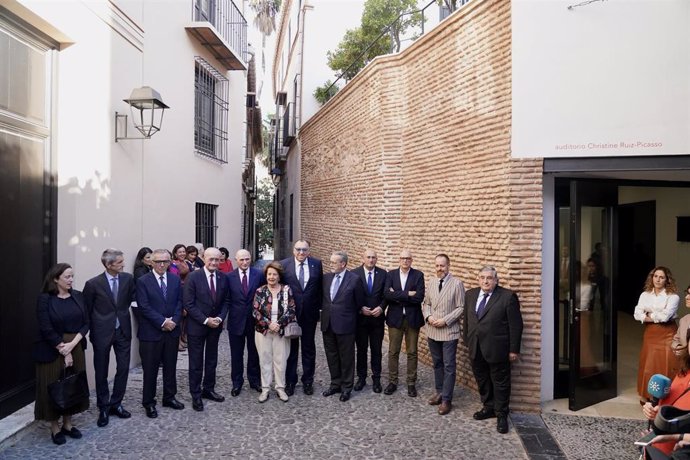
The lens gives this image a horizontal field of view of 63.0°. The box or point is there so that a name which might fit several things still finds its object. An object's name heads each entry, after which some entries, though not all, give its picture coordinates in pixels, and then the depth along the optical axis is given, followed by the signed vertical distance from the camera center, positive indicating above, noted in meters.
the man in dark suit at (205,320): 6.46 -1.08
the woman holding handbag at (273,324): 6.71 -1.16
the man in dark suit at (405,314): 6.98 -1.08
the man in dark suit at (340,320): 6.91 -1.14
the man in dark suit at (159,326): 6.15 -1.10
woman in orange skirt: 6.51 -1.09
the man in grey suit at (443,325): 6.42 -1.12
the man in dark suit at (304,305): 7.06 -0.98
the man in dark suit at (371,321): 7.16 -1.20
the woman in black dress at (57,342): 5.22 -1.11
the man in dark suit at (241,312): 6.91 -1.05
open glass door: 6.47 -0.77
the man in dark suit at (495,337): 5.90 -1.15
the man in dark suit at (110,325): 5.84 -1.04
